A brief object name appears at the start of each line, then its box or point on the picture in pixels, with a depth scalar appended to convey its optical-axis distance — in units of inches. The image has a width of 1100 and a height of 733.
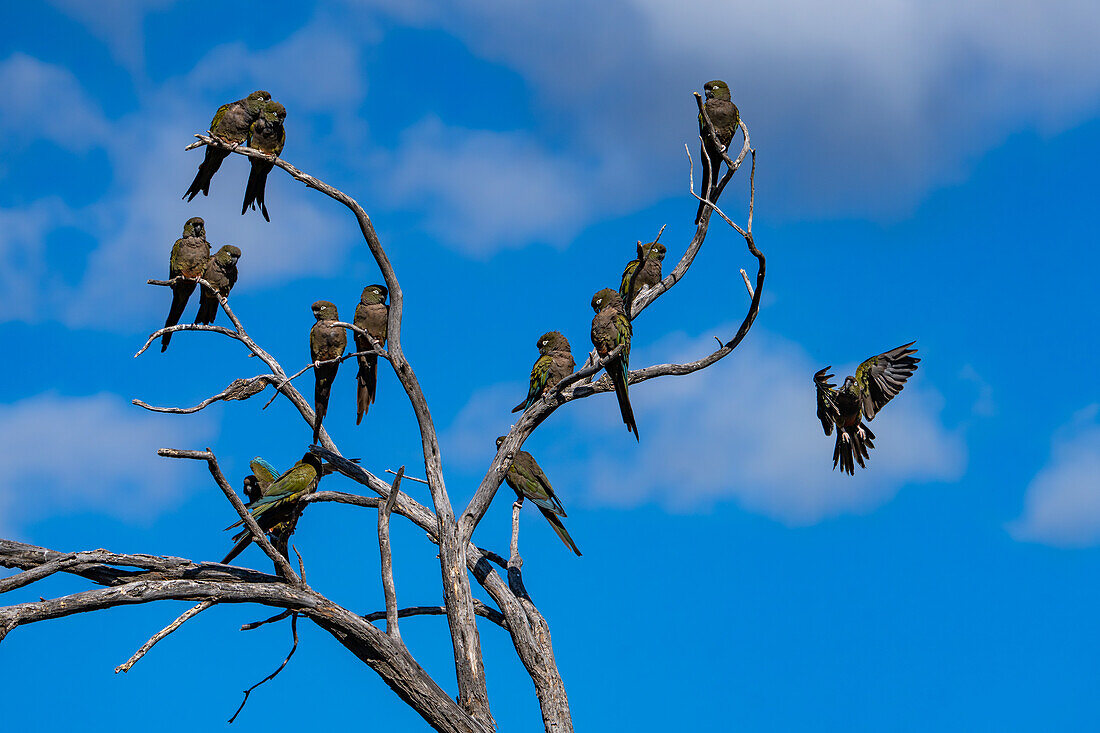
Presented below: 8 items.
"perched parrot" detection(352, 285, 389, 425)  693.9
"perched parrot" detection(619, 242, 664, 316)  687.7
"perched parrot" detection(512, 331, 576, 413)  666.8
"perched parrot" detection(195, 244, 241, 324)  730.8
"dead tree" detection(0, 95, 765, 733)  526.3
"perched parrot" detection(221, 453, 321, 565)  661.3
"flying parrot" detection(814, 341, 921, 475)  785.6
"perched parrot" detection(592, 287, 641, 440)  648.4
